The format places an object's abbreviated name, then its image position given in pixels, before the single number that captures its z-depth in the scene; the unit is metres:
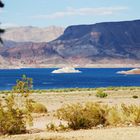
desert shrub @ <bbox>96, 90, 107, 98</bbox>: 60.27
